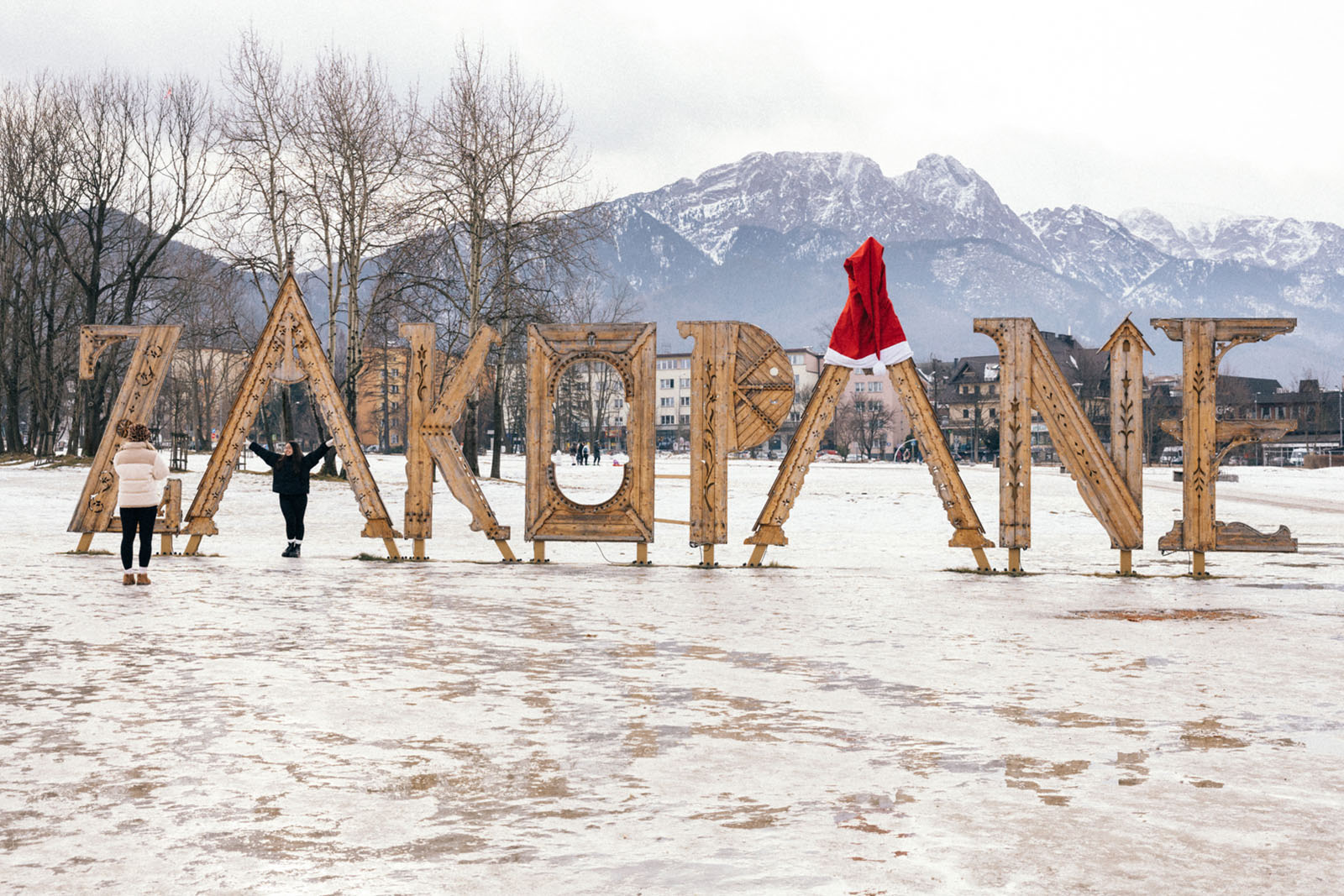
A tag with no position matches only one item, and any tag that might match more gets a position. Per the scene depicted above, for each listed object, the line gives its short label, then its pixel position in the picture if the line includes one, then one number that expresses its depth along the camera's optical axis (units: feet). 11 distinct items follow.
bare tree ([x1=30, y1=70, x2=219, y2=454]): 134.21
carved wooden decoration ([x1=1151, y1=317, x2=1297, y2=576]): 41.65
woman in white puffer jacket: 38.04
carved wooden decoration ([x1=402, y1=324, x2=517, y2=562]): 45.03
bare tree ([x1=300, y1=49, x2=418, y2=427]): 110.93
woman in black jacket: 48.57
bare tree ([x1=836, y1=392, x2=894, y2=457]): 412.36
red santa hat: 43.24
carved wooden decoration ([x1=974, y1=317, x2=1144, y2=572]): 42.80
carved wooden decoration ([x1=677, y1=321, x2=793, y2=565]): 43.96
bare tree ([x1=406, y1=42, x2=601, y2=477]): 111.96
